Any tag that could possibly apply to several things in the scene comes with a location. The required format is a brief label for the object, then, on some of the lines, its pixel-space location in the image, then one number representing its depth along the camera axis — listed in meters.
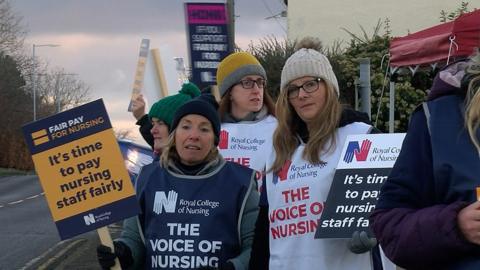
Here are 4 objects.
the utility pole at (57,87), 82.71
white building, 25.73
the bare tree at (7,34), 60.37
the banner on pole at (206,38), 9.30
